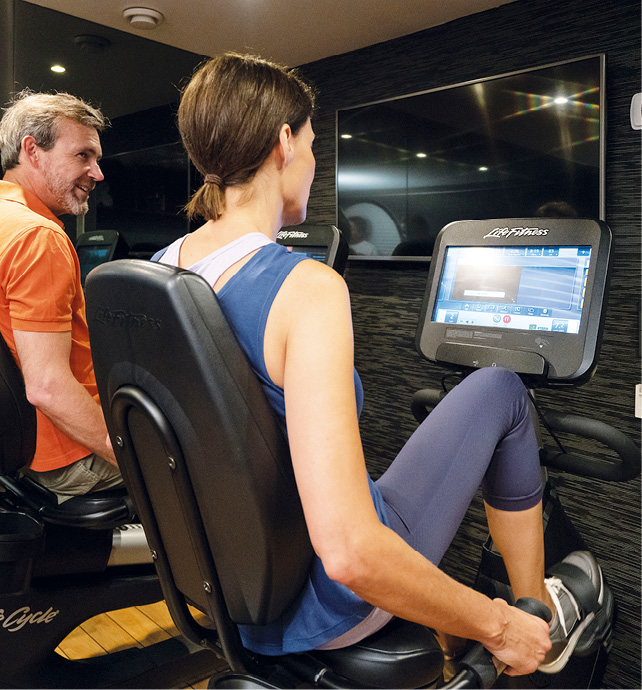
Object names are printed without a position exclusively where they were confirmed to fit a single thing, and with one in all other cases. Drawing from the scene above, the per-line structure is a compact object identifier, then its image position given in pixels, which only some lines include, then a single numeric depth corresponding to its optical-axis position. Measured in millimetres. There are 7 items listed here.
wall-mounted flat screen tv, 2203
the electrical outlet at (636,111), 2023
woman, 818
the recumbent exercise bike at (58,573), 1490
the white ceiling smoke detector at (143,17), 2826
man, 1545
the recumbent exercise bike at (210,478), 846
